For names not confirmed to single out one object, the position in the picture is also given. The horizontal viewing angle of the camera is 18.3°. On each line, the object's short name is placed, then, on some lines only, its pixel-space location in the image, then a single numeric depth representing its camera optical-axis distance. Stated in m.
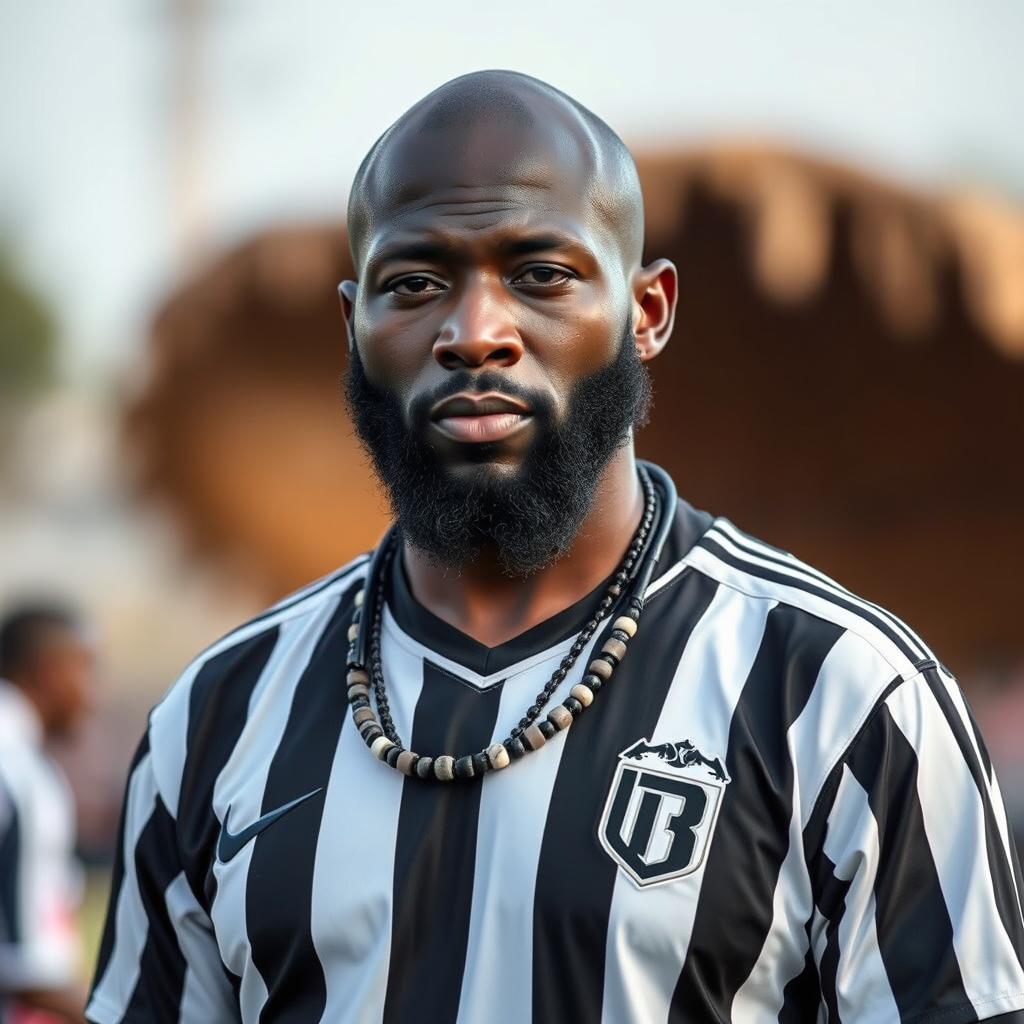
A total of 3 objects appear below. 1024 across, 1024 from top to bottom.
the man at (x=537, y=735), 3.80
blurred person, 9.27
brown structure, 10.96
